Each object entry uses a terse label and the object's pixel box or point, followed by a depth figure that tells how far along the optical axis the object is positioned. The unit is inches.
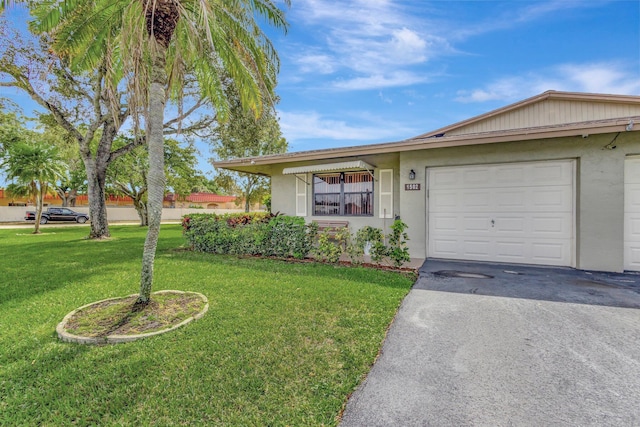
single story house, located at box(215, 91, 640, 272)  244.7
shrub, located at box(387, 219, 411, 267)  255.1
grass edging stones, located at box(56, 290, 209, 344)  135.1
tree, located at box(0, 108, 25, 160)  690.2
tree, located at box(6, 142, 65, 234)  631.2
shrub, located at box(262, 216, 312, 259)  314.5
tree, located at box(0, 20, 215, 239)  434.9
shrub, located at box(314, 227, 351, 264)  286.0
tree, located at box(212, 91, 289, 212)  568.7
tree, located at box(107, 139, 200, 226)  825.5
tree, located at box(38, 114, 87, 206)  586.9
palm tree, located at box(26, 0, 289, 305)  162.6
